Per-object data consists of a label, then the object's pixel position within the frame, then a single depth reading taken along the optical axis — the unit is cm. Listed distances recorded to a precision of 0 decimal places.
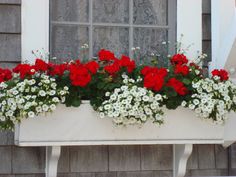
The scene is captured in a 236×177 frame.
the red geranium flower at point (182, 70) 305
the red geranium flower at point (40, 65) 299
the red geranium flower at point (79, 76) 293
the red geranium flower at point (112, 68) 300
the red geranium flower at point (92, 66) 300
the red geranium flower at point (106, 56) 309
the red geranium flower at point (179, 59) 316
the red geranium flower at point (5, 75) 300
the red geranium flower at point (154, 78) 294
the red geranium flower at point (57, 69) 300
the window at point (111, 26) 342
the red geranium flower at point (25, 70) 295
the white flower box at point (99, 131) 296
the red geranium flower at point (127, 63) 304
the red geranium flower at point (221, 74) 314
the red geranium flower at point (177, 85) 300
